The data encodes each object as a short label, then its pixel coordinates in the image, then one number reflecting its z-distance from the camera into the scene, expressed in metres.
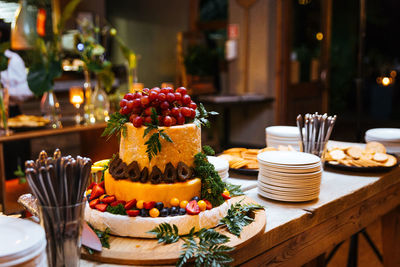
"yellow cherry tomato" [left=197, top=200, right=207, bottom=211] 1.27
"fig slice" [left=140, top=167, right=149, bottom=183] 1.27
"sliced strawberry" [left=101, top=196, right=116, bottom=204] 1.29
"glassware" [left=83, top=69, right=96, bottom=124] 3.56
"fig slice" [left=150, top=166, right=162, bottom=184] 1.27
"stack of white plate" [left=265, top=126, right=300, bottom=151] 2.23
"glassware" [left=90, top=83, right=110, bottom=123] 3.59
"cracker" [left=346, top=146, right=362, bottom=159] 2.15
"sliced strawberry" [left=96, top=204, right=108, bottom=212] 1.26
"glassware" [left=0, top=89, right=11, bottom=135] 2.89
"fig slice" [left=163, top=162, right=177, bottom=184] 1.28
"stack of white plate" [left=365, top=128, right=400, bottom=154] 2.40
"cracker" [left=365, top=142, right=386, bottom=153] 2.28
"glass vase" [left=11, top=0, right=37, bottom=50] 5.62
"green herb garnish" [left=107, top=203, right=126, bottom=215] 1.24
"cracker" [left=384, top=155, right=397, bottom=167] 2.06
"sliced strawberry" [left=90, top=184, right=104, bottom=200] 1.35
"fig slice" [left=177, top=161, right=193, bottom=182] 1.29
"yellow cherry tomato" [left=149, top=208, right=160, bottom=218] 1.21
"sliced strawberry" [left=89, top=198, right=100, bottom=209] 1.29
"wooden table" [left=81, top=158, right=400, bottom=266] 1.37
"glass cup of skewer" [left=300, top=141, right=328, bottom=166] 1.86
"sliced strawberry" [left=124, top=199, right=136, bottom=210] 1.24
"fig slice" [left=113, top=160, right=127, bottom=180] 1.30
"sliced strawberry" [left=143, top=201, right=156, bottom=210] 1.23
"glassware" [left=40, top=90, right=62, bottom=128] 3.30
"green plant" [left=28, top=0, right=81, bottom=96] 3.24
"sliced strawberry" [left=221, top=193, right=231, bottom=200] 1.38
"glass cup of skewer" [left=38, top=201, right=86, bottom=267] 0.93
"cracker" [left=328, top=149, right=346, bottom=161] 2.15
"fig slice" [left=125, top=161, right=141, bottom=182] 1.29
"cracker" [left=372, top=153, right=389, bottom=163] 2.09
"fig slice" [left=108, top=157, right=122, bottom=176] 1.35
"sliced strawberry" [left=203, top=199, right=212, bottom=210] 1.29
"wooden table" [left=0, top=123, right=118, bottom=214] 2.78
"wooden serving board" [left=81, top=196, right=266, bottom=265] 1.09
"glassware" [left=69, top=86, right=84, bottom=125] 3.53
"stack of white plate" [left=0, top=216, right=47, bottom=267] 0.82
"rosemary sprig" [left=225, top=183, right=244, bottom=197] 1.57
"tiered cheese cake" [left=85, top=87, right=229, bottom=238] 1.23
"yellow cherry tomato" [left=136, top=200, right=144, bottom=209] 1.24
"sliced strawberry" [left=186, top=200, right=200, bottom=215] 1.23
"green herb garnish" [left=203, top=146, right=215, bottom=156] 1.46
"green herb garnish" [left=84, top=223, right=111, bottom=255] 1.16
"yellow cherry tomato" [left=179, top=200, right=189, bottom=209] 1.26
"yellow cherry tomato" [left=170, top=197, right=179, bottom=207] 1.26
